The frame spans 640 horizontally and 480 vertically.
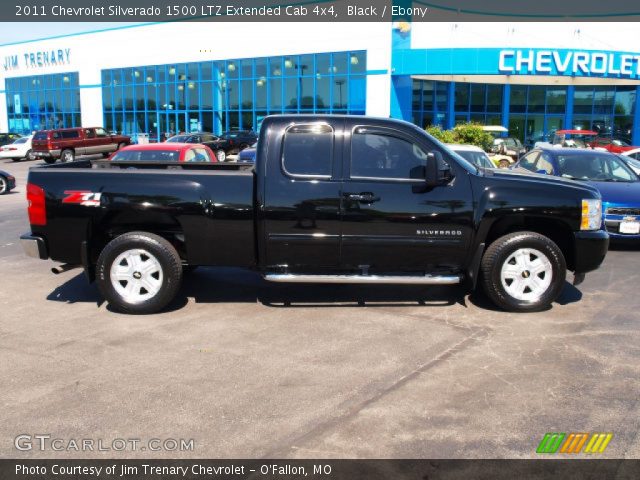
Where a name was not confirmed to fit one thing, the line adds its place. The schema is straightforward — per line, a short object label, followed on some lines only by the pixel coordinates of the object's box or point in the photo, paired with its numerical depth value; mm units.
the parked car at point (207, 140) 28094
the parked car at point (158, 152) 11430
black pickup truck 5809
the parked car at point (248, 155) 16438
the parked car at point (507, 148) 29250
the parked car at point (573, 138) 27766
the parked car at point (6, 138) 37250
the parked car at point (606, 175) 8867
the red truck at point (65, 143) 29719
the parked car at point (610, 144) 24847
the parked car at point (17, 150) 33594
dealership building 30922
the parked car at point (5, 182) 17312
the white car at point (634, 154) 18097
